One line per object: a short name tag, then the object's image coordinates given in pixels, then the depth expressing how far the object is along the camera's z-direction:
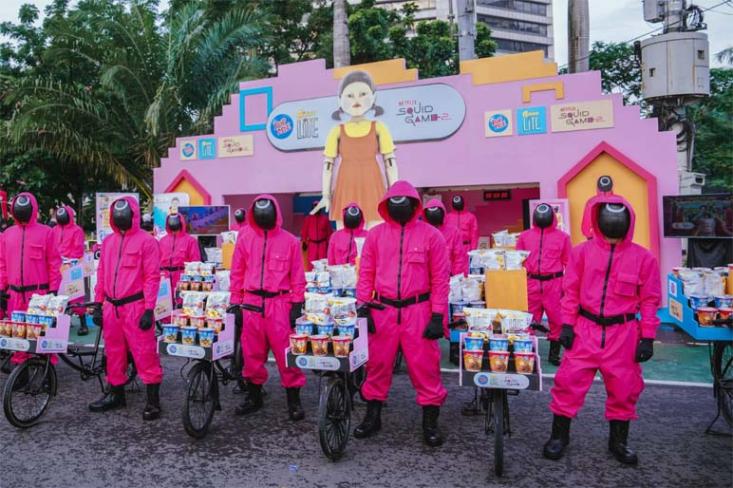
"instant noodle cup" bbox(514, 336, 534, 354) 3.98
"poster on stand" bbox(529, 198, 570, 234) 9.78
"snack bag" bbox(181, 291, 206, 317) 4.95
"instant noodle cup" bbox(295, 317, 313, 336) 4.40
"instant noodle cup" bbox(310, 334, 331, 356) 4.27
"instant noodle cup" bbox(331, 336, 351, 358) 4.23
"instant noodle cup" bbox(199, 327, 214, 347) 4.66
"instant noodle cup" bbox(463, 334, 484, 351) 4.05
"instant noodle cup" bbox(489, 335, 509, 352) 4.02
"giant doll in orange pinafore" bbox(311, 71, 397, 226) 11.29
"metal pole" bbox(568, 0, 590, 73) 12.91
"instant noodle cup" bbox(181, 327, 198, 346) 4.71
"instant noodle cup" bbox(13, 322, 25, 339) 4.98
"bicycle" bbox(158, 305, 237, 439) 4.55
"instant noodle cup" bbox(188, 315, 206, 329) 4.76
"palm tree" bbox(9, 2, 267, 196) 13.97
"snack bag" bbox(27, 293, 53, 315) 5.21
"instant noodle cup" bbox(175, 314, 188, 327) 4.77
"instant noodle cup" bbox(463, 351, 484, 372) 4.02
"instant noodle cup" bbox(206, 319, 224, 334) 4.72
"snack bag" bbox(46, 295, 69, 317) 5.16
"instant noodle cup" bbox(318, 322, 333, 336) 4.36
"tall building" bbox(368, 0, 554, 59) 56.81
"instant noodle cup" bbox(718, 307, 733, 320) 4.48
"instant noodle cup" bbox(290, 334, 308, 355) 4.32
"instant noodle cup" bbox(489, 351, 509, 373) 3.97
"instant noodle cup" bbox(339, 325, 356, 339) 4.31
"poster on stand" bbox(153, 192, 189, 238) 12.75
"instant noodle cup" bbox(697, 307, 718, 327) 4.51
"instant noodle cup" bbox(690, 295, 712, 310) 4.59
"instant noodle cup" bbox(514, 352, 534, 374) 3.94
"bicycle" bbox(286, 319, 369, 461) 4.09
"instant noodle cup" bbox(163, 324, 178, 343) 4.77
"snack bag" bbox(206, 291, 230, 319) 4.81
